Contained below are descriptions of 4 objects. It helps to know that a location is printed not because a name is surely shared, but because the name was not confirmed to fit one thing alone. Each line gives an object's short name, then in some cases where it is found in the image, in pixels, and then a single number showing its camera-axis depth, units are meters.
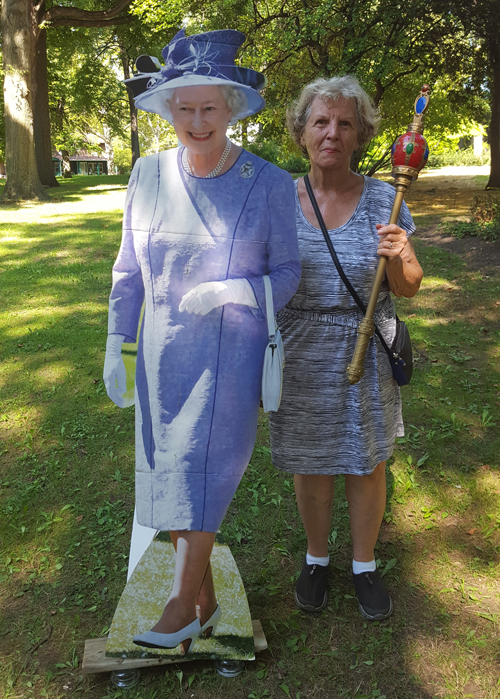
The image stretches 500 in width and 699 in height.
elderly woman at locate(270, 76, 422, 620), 2.33
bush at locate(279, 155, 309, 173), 24.62
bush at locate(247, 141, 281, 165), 20.07
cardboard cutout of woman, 1.84
